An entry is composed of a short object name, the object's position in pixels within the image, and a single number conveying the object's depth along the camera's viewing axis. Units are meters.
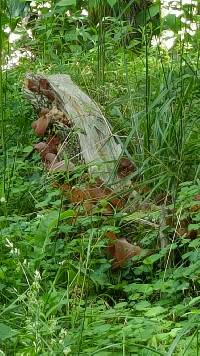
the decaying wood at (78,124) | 3.45
